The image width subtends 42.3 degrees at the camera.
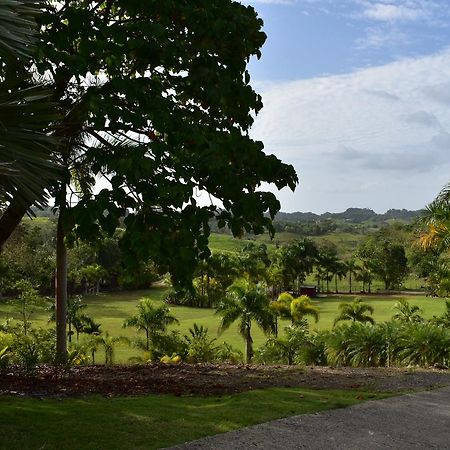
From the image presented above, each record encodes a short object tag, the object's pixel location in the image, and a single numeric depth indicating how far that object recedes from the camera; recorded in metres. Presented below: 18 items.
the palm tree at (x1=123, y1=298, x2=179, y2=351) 30.64
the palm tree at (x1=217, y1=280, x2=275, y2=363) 27.55
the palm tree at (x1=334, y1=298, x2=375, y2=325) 31.22
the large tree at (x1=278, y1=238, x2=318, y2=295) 73.31
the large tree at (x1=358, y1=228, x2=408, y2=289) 78.00
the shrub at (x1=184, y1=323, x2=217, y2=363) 24.23
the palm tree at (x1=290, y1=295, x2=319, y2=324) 31.77
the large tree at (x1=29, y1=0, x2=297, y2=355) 6.63
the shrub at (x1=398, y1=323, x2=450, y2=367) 13.27
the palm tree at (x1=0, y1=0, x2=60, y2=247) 5.91
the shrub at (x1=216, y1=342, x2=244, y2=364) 23.84
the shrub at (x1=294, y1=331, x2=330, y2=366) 15.95
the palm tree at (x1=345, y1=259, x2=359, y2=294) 78.69
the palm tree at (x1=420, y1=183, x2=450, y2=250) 18.24
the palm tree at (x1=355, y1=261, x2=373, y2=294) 78.50
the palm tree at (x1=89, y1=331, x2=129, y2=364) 27.05
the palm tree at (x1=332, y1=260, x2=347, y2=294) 79.88
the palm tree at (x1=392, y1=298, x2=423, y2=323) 24.25
